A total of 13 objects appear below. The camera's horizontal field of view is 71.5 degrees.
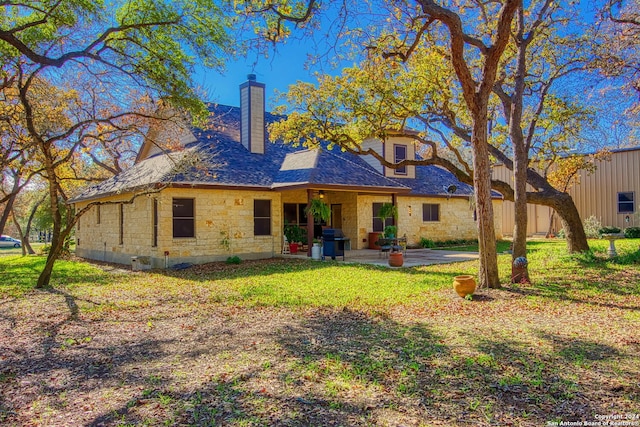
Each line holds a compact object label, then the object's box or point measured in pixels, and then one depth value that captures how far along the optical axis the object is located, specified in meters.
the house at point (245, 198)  14.62
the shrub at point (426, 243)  20.59
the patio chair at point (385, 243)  15.47
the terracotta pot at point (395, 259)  13.15
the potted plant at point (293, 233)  18.55
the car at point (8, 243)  41.58
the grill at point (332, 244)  15.16
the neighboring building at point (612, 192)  22.55
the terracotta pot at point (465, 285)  8.34
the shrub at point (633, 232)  20.55
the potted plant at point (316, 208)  15.38
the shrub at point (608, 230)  21.92
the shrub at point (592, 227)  21.61
